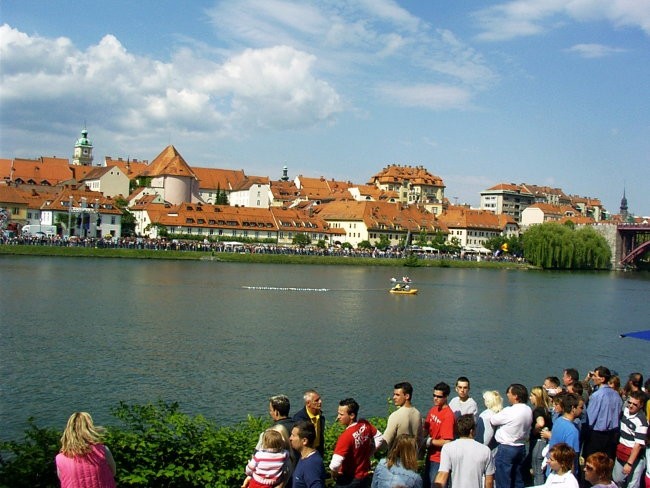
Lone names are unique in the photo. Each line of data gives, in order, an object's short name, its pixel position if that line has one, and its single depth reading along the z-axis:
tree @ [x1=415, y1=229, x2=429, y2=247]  131.12
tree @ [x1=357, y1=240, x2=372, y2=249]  126.49
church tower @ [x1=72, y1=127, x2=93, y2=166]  173.62
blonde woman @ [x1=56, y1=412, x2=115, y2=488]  6.65
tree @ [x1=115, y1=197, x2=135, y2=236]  110.31
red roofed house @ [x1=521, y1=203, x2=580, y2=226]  171.00
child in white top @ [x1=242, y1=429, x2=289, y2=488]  7.42
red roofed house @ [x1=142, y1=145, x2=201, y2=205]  139.12
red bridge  130.75
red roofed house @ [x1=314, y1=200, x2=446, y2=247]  130.62
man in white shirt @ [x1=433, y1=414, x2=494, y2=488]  7.82
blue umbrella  15.84
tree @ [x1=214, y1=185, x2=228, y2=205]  142.12
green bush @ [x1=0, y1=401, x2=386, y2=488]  9.04
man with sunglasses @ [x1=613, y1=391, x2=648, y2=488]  9.53
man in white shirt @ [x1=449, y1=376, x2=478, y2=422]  10.34
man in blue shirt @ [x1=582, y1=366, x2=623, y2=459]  10.77
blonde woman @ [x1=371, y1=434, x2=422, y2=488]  7.16
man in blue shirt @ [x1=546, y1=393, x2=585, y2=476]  9.18
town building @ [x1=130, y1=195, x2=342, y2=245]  113.06
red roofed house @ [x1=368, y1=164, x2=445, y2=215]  179.74
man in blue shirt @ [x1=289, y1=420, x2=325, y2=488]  7.39
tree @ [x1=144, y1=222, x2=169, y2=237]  110.12
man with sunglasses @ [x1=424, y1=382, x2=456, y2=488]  9.41
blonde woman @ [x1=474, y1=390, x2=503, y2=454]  10.19
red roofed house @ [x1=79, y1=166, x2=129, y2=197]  135.62
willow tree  114.12
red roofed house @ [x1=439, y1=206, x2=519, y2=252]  143.75
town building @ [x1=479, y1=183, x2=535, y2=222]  193.12
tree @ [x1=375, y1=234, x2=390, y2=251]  127.86
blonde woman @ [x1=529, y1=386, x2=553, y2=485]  10.24
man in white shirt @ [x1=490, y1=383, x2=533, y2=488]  9.91
